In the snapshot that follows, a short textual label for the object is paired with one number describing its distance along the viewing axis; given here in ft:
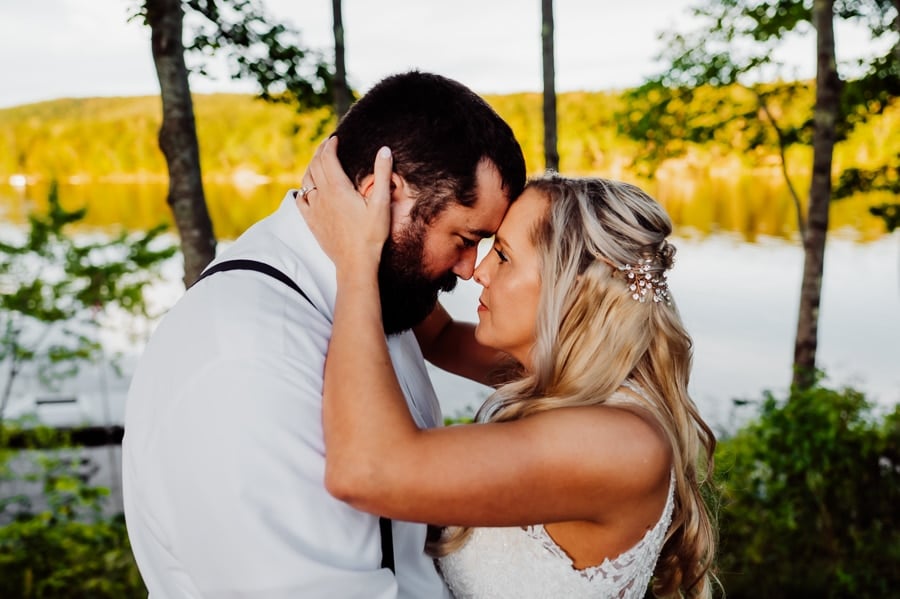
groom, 4.54
